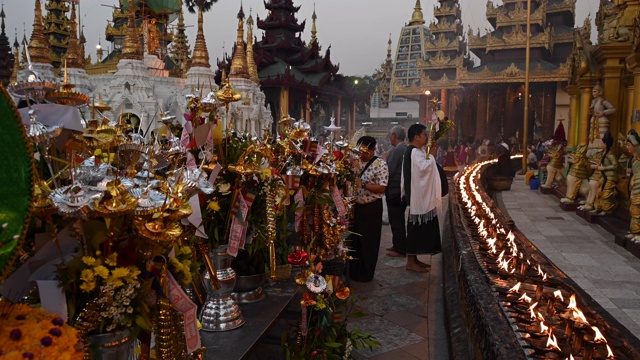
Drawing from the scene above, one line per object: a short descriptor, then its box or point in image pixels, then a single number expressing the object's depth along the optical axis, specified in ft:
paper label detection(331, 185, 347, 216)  14.02
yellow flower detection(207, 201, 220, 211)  7.30
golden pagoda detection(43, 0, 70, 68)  97.40
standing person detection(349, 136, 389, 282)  17.22
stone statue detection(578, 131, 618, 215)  28.12
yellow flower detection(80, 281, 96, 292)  4.36
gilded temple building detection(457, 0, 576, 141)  84.74
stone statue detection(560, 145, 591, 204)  33.68
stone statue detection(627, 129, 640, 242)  21.56
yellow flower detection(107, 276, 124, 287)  4.41
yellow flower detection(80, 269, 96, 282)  4.34
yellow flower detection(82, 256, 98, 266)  4.35
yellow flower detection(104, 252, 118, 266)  4.50
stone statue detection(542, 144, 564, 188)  43.78
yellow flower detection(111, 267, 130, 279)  4.45
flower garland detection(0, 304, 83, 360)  3.59
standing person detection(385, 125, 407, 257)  20.18
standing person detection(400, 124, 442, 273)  18.16
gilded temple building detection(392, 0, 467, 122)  97.40
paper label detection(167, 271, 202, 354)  5.24
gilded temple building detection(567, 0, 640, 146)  27.35
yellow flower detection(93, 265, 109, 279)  4.37
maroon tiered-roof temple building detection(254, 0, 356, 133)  82.79
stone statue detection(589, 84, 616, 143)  32.81
